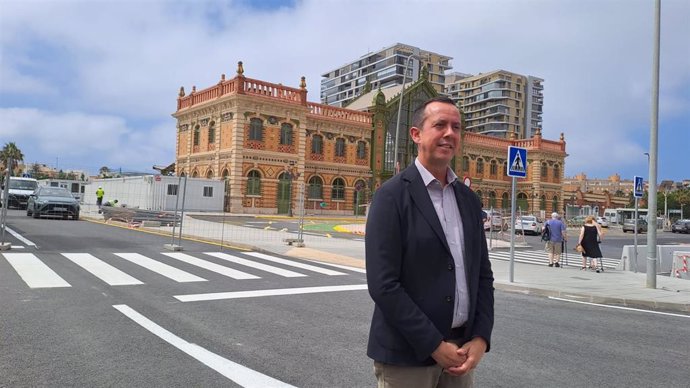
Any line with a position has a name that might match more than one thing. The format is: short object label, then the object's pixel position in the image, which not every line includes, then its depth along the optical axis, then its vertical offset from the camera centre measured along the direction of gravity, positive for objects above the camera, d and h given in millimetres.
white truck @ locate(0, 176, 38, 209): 32844 +235
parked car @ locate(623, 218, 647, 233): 48875 -420
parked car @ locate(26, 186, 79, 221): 23656 -396
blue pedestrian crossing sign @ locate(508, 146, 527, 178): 11328 +1176
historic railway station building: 39719 +5355
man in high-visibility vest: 33900 +74
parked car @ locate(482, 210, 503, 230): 32062 -378
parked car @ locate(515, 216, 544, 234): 36812 -612
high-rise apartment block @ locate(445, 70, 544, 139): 129112 +28968
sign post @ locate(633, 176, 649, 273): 16500 +1096
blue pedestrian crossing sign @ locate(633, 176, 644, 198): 16531 +1117
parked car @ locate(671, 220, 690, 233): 54688 -289
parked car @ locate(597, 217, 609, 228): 57222 -239
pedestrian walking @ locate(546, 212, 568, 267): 15166 -618
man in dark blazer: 2238 -285
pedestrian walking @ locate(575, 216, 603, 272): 14312 -622
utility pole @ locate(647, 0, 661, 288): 11047 +1434
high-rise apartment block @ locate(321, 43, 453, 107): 117756 +33630
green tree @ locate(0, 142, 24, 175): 84938 +7125
